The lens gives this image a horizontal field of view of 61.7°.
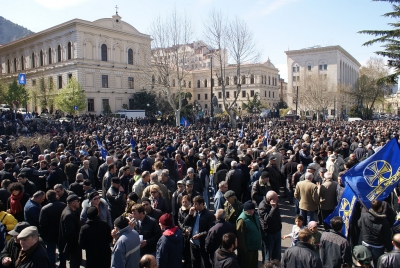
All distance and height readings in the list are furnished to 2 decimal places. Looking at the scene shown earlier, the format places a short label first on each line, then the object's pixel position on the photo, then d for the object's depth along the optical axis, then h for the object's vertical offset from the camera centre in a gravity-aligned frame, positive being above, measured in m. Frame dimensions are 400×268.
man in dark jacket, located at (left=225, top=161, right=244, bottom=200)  8.18 -1.57
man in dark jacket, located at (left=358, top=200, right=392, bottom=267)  4.96 -1.78
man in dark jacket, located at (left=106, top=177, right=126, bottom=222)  6.63 -1.65
